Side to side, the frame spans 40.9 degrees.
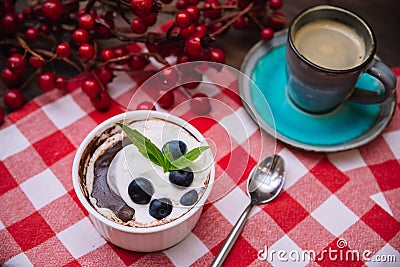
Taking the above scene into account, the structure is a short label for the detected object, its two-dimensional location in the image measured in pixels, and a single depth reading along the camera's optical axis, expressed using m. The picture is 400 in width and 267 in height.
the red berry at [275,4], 1.08
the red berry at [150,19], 0.97
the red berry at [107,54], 1.00
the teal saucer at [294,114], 0.98
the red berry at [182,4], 1.05
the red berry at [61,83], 1.01
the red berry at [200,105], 0.96
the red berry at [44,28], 1.07
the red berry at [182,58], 1.01
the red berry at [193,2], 1.01
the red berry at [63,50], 0.95
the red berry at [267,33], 1.07
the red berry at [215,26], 1.08
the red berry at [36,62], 0.98
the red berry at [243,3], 1.08
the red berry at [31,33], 1.03
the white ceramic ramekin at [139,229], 0.79
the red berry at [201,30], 0.98
